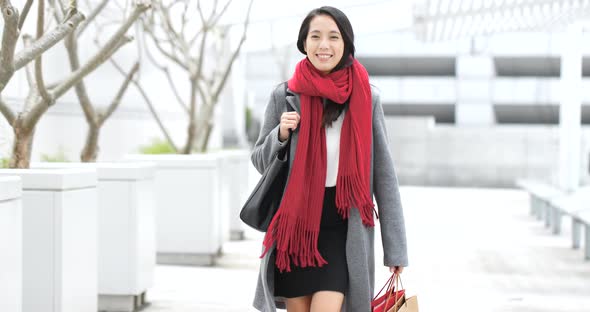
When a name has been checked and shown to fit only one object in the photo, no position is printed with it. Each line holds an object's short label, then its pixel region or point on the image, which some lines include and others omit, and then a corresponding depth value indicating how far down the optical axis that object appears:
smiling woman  6.94
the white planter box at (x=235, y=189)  21.56
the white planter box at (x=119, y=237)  12.47
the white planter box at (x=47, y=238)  9.96
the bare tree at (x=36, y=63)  9.11
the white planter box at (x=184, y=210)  17.32
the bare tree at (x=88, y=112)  14.16
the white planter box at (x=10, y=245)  7.73
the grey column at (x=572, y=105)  26.87
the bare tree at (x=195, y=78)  19.95
